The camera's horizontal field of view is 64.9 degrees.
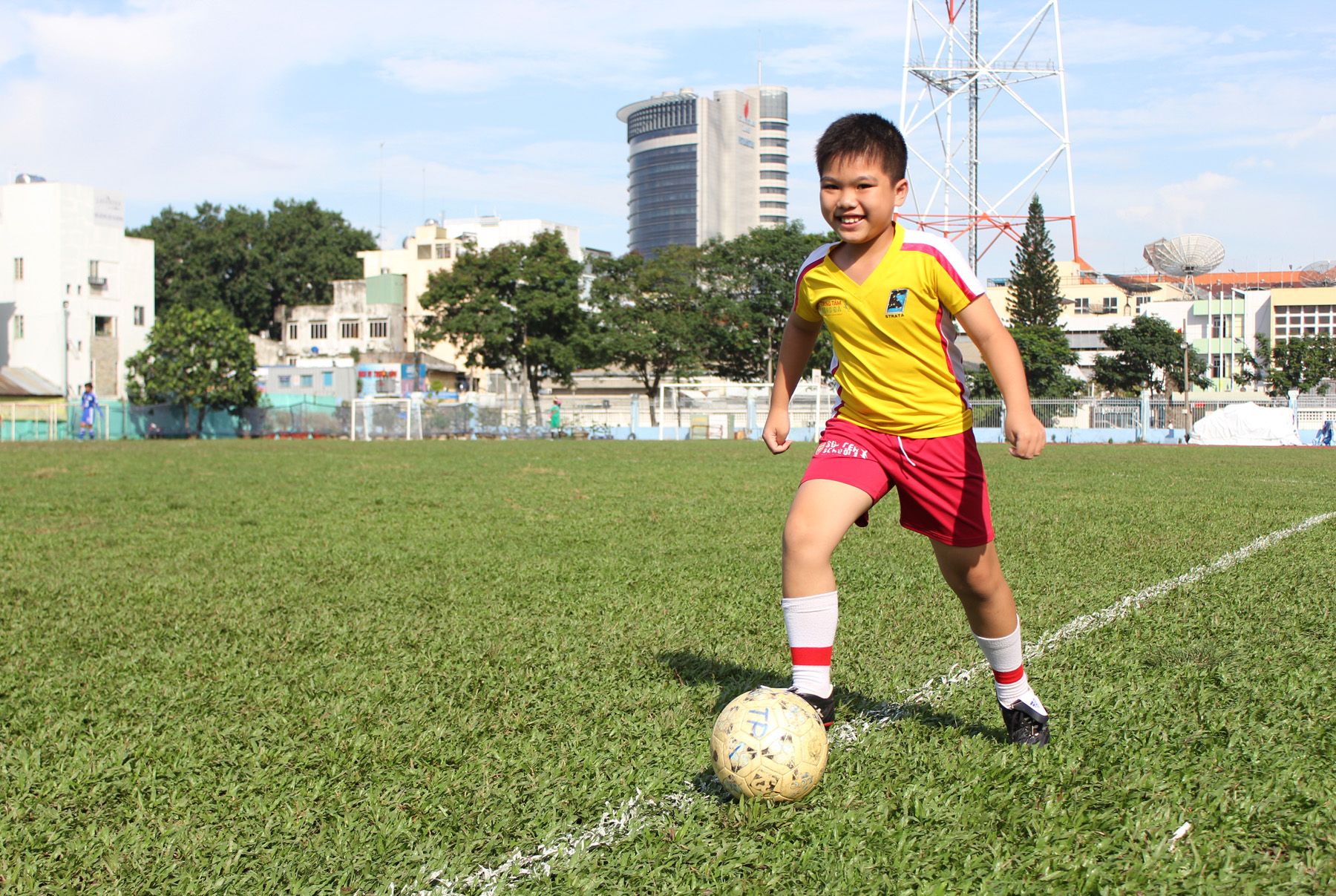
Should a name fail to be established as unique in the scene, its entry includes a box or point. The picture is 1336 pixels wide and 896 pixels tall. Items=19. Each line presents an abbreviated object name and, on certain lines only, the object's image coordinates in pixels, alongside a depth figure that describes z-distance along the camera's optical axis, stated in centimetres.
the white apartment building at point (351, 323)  7588
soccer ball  257
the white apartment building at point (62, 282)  4947
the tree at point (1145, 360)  5606
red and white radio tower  4381
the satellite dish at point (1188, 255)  7200
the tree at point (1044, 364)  4672
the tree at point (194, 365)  4044
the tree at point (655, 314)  5016
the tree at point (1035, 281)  5753
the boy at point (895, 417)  299
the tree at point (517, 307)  4606
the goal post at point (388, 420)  4050
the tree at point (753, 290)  5556
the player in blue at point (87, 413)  3491
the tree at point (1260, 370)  5783
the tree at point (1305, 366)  5441
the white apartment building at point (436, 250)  8112
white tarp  3497
